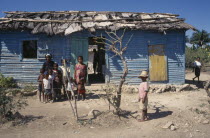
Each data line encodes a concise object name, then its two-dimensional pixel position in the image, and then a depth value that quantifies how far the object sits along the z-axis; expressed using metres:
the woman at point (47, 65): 7.09
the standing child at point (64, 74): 6.95
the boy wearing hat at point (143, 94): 4.93
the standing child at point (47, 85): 6.69
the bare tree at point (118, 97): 4.91
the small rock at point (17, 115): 4.89
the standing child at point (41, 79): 6.88
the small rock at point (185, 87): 9.07
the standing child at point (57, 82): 6.94
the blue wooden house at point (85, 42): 8.76
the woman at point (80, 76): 7.12
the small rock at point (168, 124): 4.62
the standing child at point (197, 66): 10.53
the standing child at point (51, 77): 6.78
